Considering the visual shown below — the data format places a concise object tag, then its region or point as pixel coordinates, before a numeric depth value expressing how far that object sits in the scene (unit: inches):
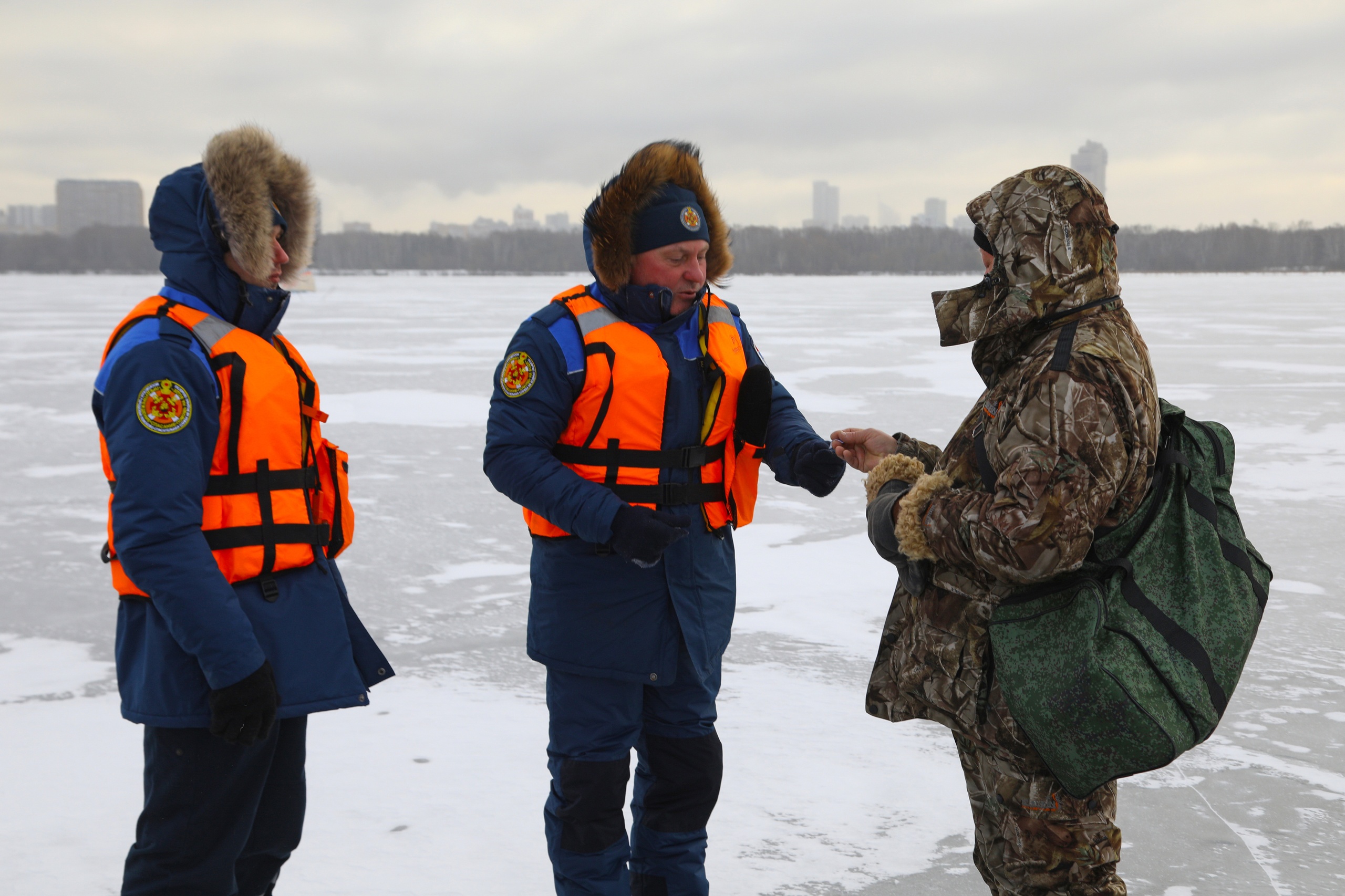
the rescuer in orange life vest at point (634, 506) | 81.3
